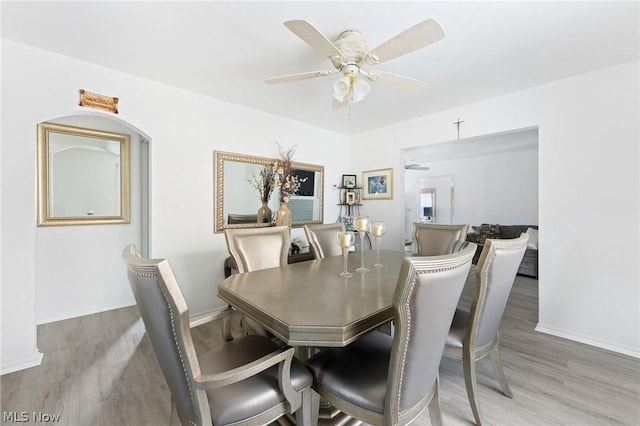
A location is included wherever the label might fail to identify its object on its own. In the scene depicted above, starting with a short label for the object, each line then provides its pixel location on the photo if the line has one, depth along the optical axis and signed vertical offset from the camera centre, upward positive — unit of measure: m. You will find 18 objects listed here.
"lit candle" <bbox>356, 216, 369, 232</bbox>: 1.96 -0.10
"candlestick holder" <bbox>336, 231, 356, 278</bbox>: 1.70 -0.20
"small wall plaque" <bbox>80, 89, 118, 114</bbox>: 2.28 +0.96
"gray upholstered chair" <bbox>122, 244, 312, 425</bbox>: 0.88 -0.63
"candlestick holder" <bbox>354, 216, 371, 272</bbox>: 1.96 -0.11
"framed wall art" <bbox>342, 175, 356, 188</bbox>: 4.50 +0.50
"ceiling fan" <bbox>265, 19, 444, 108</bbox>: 1.42 +0.97
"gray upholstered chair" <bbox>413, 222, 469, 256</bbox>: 2.50 -0.26
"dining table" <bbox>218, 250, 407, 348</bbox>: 1.02 -0.44
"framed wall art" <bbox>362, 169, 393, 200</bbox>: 4.18 +0.43
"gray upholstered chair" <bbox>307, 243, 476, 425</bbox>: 0.91 -0.59
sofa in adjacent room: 4.52 -0.50
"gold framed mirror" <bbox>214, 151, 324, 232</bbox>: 3.15 +0.21
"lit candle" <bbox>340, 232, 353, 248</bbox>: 1.70 -0.19
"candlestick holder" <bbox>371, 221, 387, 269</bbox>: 1.89 -0.13
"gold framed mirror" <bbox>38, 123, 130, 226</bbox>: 2.86 +0.39
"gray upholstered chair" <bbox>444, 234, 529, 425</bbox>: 1.41 -0.55
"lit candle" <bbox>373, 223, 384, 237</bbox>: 1.89 -0.13
